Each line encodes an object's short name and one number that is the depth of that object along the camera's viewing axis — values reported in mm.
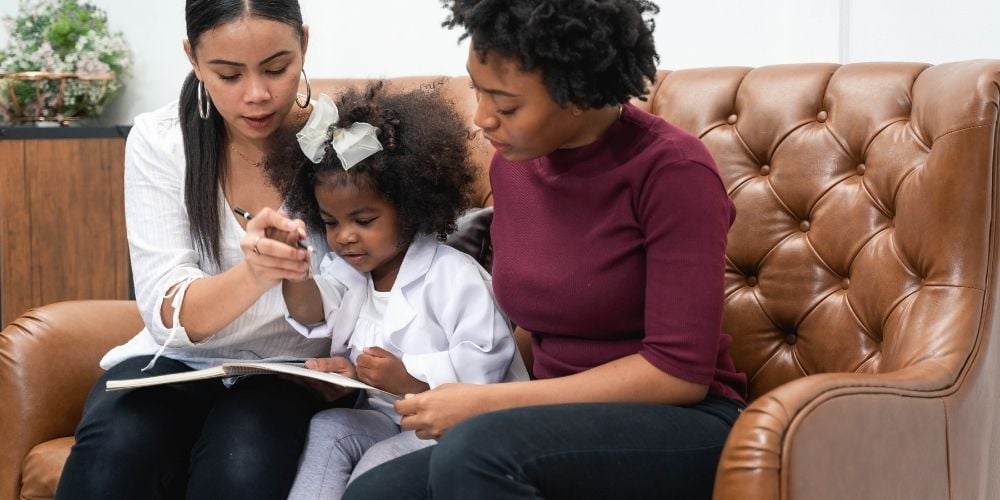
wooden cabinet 4051
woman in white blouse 2736
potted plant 4099
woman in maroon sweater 2457
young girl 2822
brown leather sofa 2562
